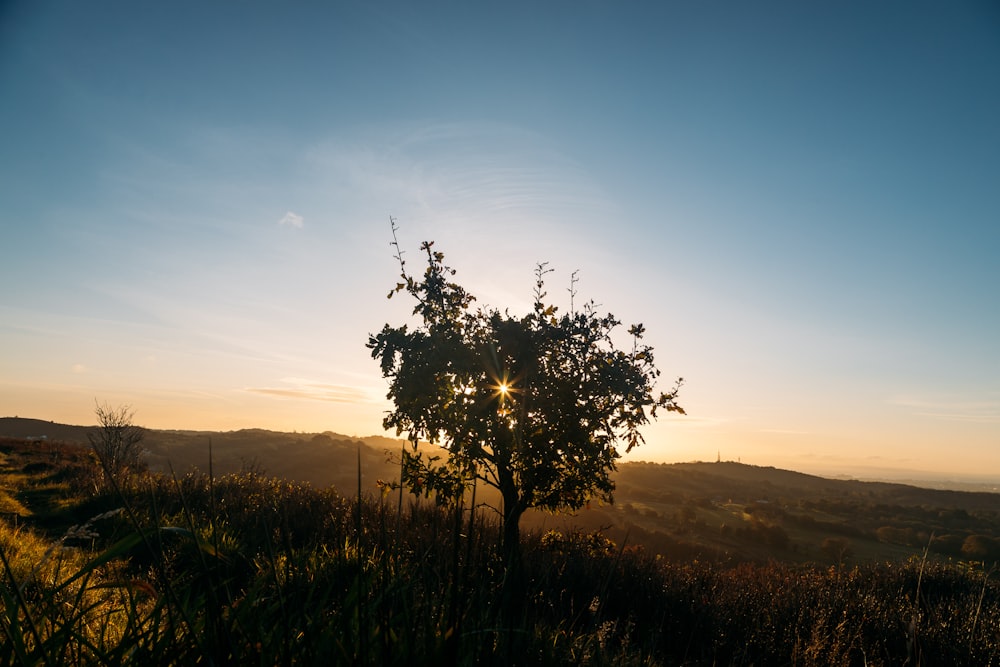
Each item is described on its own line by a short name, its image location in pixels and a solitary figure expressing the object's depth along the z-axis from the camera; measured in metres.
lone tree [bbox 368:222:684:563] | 9.64
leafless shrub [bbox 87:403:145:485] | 18.25
